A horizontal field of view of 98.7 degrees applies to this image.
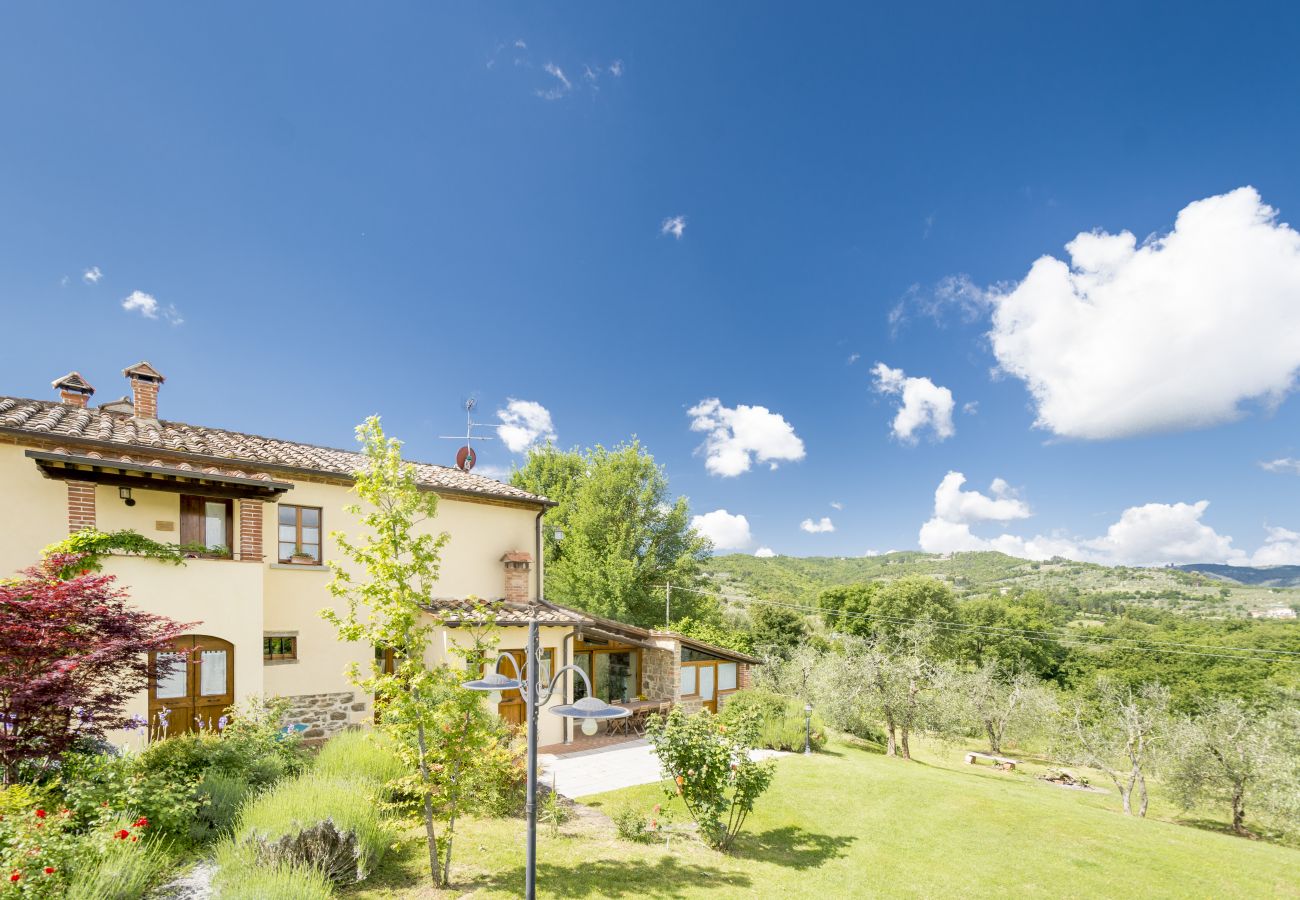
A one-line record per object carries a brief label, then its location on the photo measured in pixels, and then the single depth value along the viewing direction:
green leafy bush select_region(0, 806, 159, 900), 4.62
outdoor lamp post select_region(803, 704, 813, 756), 16.17
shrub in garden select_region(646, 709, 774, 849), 8.94
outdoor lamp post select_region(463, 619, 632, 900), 5.63
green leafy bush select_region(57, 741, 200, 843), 6.17
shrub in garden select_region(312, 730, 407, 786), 8.67
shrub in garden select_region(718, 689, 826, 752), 17.14
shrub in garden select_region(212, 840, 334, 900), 5.01
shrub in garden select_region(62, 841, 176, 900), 4.79
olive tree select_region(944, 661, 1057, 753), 27.50
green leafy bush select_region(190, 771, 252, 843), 7.06
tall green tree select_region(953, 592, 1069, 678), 47.25
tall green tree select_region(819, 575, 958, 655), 48.25
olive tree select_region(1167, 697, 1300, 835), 17.95
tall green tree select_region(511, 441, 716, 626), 30.39
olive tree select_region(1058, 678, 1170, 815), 20.05
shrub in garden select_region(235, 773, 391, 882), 6.12
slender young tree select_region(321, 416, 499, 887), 6.64
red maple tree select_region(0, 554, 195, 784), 6.47
